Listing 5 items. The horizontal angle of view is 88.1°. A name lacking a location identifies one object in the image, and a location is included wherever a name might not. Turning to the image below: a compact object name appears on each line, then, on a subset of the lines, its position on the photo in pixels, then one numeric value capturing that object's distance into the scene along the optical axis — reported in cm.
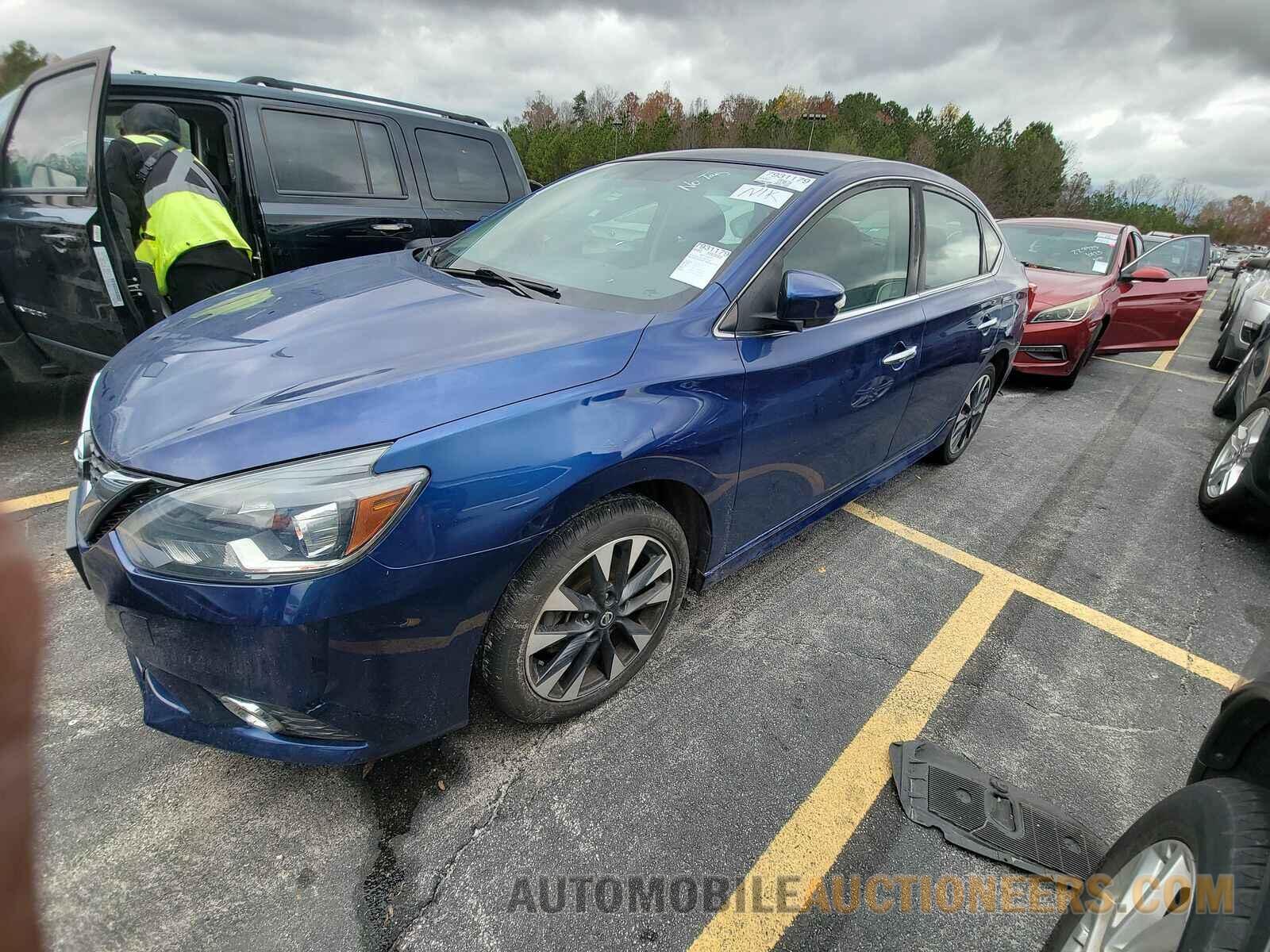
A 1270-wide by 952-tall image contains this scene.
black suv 315
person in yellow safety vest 307
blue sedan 143
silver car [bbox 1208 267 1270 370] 696
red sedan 605
